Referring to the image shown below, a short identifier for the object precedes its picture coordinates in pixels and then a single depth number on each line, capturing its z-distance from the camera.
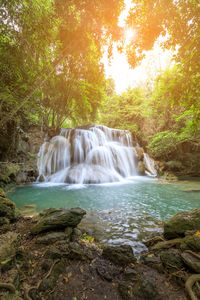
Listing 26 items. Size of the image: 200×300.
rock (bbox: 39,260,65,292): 1.50
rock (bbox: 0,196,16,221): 2.98
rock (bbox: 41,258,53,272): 1.71
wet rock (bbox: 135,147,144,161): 14.23
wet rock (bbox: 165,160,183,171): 12.39
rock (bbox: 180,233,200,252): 1.93
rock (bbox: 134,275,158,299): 1.50
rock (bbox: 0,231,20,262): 1.66
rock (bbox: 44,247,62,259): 1.87
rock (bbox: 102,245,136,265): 1.97
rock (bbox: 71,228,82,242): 2.44
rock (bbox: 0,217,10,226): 2.77
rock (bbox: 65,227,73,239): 2.45
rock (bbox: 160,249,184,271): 1.79
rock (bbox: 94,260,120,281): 1.74
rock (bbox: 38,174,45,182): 9.86
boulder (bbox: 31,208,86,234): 2.55
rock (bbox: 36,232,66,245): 2.23
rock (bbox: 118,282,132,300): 1.52
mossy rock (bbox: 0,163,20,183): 6.41
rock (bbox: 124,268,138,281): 1.72
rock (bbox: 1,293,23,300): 1.24
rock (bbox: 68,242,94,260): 1.99
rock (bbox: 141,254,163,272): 1.86
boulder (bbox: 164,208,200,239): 2.41
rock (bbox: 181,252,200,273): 1.64
